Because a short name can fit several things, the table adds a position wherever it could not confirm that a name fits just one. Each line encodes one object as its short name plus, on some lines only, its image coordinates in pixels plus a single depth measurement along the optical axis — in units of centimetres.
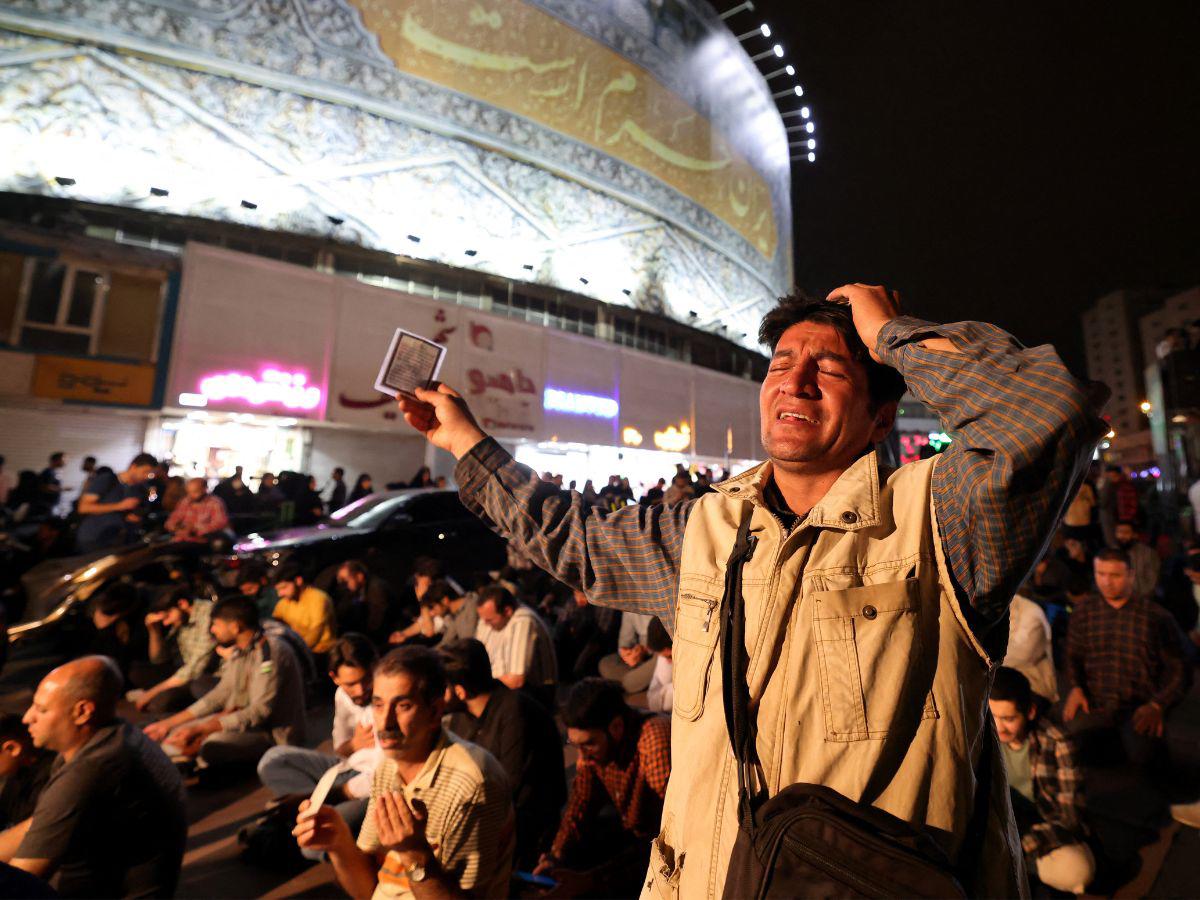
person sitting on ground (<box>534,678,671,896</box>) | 341
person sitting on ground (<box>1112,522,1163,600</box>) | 679
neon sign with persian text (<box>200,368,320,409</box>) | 1342
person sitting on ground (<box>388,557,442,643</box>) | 698
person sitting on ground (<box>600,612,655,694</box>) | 667
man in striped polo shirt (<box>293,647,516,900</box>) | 229
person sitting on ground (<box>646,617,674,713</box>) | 537
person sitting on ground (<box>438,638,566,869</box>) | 370
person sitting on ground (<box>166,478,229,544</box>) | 803
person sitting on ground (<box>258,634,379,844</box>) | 384
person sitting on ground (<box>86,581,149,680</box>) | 644
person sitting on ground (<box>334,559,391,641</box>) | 728
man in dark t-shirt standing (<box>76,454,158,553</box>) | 789
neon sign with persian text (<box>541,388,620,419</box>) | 1916
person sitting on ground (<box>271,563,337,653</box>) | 652
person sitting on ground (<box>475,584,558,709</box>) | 526
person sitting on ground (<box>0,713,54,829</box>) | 315
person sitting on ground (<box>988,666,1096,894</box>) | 324
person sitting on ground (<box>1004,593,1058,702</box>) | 465
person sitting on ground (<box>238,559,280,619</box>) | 652
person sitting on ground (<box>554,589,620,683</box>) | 741
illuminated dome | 1484
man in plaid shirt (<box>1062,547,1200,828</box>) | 456
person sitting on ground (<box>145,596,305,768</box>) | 482
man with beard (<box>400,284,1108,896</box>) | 106
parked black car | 797
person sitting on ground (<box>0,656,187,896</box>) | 259
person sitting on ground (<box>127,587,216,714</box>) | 591
